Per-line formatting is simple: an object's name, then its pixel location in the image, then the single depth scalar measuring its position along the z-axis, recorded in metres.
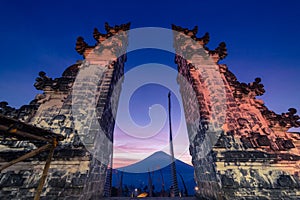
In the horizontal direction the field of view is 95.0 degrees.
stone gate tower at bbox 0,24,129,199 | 3.96
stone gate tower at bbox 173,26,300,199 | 4.10
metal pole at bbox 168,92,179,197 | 13.20
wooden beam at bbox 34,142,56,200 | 2.91
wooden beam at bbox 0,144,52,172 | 2.52
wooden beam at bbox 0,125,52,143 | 2.28
